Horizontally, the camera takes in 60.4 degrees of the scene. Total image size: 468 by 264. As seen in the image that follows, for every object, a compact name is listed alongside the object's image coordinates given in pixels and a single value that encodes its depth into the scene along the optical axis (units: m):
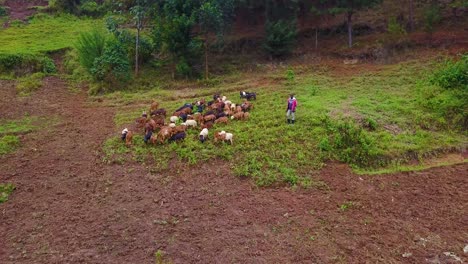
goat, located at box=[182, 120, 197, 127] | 15.31
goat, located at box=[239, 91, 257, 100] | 18.27
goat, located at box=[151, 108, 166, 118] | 16.67
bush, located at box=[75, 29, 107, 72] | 21.26
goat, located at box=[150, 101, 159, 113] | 17.19
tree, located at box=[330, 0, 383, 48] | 21.61
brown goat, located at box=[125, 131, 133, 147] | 14.27
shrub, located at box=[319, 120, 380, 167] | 13.21
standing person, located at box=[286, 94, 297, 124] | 14.95
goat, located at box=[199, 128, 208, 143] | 14.15
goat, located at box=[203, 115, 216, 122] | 15.50
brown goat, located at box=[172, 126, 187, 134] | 14.53
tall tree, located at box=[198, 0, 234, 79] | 20.08
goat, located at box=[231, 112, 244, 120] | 15.98
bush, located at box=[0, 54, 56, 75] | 22.22
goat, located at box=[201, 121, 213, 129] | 15.15
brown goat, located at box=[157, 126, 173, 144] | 14.15
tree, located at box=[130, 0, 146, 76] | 21.05
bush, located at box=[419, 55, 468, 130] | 15.47
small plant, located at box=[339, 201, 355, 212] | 10.94
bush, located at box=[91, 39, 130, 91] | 20.31
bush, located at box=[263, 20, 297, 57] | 22.22
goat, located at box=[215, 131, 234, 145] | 14.05
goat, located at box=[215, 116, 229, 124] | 15.61
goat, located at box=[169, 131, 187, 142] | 14.16
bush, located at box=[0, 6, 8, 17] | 30.41
